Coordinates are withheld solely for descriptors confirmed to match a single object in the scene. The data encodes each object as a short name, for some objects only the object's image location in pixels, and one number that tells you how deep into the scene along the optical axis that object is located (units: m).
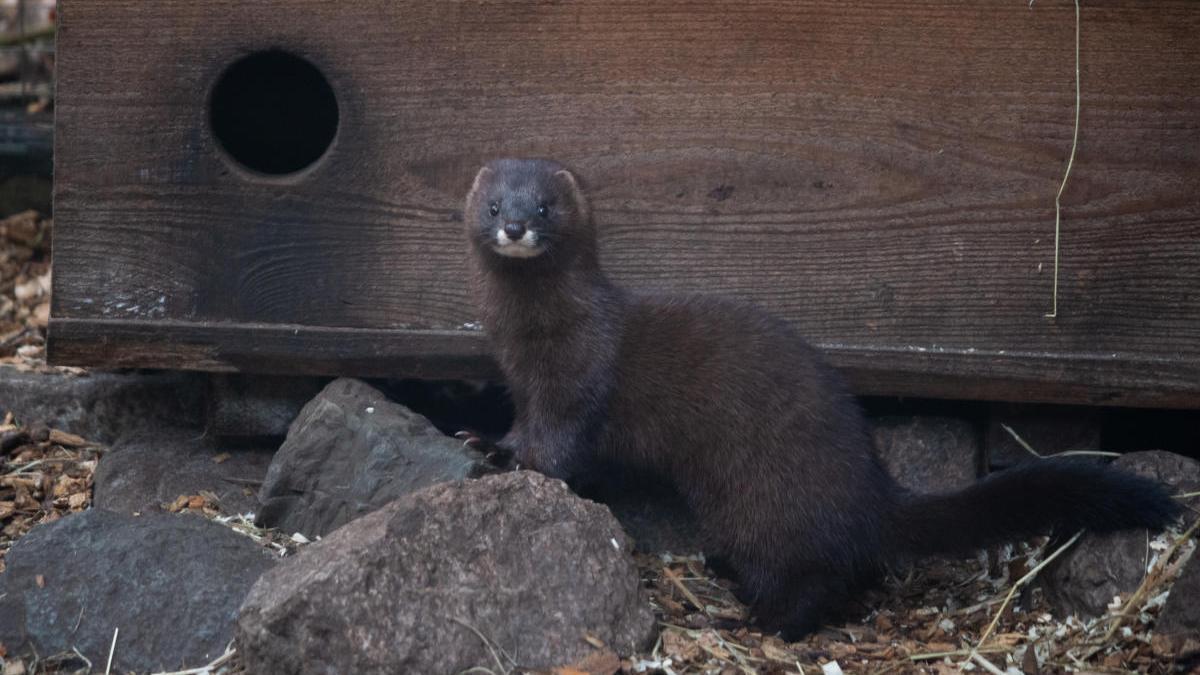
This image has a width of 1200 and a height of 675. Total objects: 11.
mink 3.92
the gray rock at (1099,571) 3.89
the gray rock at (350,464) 4.13
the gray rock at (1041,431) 4.77
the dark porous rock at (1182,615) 3.53
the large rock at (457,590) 3.16
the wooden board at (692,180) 4.49
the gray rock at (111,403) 5.23
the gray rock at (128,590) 3.53
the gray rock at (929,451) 4.70
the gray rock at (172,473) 4.63
